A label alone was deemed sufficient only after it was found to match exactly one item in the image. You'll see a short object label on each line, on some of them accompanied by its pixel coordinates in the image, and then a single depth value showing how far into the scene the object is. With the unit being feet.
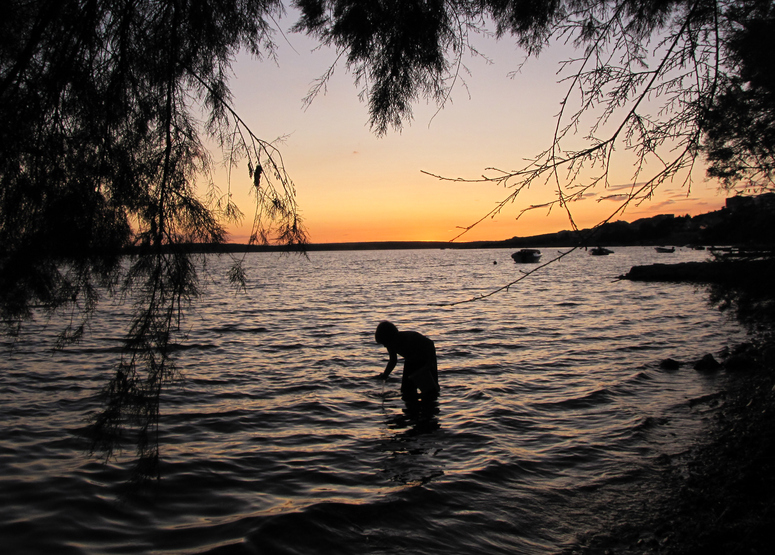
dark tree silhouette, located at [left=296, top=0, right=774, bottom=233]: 9.45
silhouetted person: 25.13
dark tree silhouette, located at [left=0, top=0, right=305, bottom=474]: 8.67
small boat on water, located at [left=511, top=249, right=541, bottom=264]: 229.66
